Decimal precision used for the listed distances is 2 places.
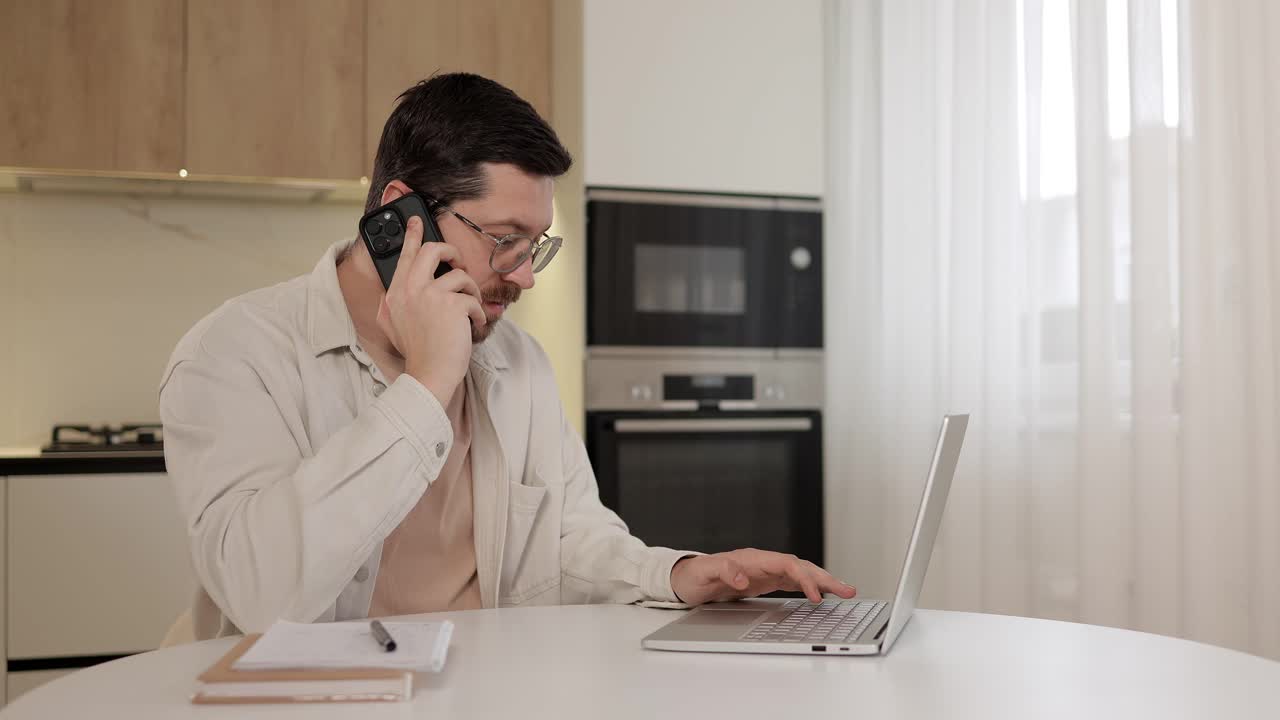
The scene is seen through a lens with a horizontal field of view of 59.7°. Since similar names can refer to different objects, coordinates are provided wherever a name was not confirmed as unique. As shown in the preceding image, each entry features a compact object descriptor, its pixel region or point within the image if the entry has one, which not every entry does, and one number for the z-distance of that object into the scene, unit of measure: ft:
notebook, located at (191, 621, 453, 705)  2.65
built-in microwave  9.66
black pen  2.89
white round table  2.64
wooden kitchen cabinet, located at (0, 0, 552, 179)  10.14
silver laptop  3.18
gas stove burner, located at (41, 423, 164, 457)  9.66
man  3.68
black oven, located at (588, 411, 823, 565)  9.60
